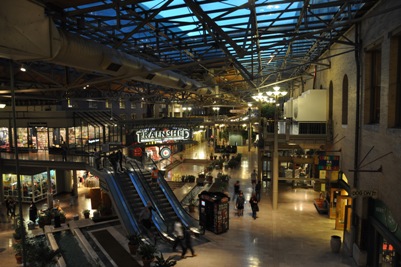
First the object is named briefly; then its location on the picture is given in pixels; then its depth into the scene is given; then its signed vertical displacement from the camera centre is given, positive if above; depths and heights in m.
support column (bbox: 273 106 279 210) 17.34 -2.62
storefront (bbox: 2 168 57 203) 21.50 -4.54
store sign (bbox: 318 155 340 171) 13.87 -1.96
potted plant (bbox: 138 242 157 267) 10.45 -4.54
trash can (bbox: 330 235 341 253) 11.59 -4.70
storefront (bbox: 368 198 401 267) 8.14 -3.45
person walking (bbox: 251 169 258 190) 22.03 -4.32
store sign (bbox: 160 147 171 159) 23.17 -2.48
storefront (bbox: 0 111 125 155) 23.91 -1.13
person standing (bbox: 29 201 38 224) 16.59 -5.00
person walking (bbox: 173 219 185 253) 11.45 -4.39
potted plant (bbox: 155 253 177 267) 9.73 -4.55
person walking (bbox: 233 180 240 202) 19.67 -4.46
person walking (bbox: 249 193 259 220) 15.69 -4.36
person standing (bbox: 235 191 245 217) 16.00 -4.42
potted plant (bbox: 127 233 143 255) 11.71 -4.67
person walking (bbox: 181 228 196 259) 11.34 -4.56
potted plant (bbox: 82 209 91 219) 16.64 -5.01
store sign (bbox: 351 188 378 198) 9.45 -2.32
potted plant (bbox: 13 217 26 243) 12.82 -4.80
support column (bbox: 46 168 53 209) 18.75 -4.60
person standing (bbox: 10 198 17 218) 17.80 -4.90
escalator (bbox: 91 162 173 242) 13.34 -3.79
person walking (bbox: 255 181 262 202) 19.05 -4.37
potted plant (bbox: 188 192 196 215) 17.16 -4.71
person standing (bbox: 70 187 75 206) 20.35 -5.28
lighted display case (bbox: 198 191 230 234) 13.80 -4.17
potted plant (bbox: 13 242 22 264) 11.23 -4.81
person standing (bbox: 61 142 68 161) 19.40 -1.99
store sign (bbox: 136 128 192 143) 23.27 -1.17
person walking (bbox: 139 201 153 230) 12.82 -4.03
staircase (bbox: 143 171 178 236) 14.47 -4.17
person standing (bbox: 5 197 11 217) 17.88 -4.84
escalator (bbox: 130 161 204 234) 14.41 -4.19
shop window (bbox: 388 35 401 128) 8.26 +0.88
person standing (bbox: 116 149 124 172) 16.27 -2.07
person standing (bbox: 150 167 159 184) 16.33 -2.91
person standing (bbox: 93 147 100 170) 16.86 -2.21
